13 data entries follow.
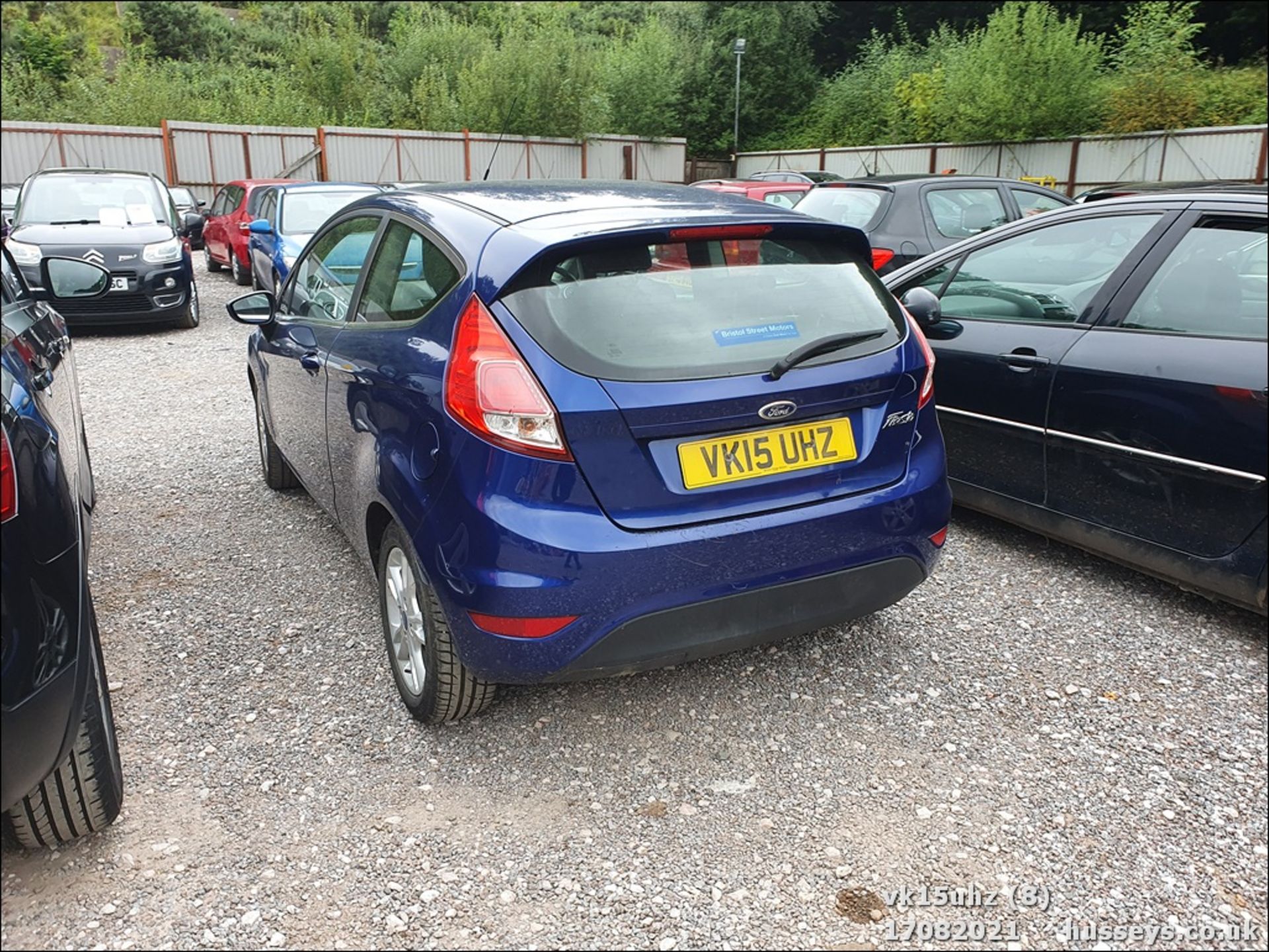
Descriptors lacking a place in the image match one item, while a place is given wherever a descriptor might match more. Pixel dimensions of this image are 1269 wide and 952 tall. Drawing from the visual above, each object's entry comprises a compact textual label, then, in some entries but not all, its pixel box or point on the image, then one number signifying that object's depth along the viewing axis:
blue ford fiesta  2.40
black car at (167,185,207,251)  11.27
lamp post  32.09
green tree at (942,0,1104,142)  25.56
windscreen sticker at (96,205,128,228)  10.12
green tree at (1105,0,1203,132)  24.06
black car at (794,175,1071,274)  7.78
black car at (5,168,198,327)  9.43
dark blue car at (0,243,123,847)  1.93
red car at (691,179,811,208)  14.18
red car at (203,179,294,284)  13.46
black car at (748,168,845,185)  19.89
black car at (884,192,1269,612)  2.95
